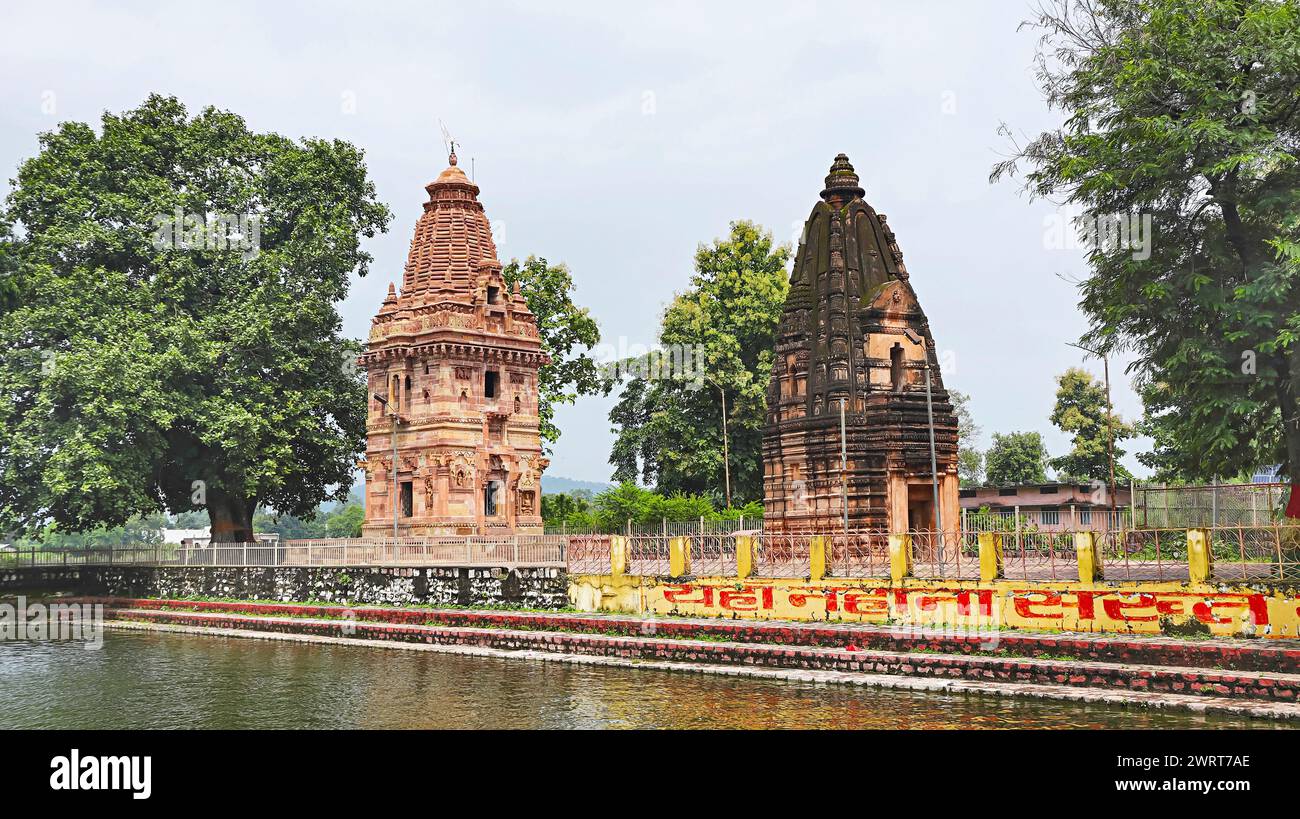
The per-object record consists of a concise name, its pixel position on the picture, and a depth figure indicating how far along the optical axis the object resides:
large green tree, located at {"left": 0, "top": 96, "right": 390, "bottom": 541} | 38.47
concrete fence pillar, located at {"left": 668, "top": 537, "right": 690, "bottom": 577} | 26.44
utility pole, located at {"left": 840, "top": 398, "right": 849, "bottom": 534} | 29.91
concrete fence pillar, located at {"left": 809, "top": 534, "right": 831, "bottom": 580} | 24.22
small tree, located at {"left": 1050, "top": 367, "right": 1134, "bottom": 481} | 59.00
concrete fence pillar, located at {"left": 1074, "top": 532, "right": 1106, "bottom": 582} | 20.50
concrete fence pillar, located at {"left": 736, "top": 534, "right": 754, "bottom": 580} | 25.20
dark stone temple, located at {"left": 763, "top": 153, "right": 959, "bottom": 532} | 32.44
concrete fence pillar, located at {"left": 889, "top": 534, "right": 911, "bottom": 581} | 22.98
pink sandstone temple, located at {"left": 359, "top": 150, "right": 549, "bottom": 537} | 39.09
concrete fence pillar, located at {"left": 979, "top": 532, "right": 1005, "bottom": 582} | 21.81
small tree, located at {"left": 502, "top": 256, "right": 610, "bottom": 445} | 50.06
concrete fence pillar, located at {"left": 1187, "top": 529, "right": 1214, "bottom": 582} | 19.17
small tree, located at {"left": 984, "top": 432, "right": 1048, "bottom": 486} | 65.50
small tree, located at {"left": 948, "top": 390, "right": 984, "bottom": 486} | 77.19
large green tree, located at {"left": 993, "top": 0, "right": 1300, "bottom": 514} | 20.92
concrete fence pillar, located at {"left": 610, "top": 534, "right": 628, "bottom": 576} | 27.53
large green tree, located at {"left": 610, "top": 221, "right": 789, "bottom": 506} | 50.84
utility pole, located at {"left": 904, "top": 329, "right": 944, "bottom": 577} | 29.14
